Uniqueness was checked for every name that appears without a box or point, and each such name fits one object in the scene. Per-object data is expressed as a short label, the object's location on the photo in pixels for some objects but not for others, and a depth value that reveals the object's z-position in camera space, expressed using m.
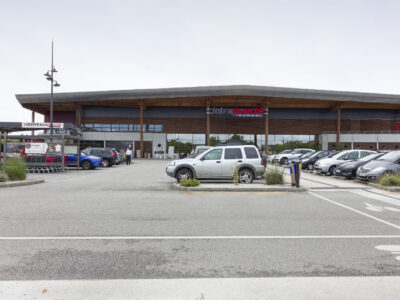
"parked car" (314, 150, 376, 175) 17.34
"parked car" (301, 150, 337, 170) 21.31
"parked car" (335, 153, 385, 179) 14.54
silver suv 12.31
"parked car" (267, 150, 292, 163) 30.47
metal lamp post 24.35
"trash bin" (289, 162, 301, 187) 10.98
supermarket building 40.34
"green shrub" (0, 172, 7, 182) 11.89
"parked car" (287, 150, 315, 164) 23.42
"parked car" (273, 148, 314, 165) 26.95
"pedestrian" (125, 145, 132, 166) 27.47
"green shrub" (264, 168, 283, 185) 11.80
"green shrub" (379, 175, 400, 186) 11.24
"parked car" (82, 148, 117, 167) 24.48
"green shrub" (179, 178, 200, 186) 10.88
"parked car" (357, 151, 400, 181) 12.39
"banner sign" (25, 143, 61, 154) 17.96
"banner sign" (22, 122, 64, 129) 29.85
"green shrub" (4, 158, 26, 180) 12.74
